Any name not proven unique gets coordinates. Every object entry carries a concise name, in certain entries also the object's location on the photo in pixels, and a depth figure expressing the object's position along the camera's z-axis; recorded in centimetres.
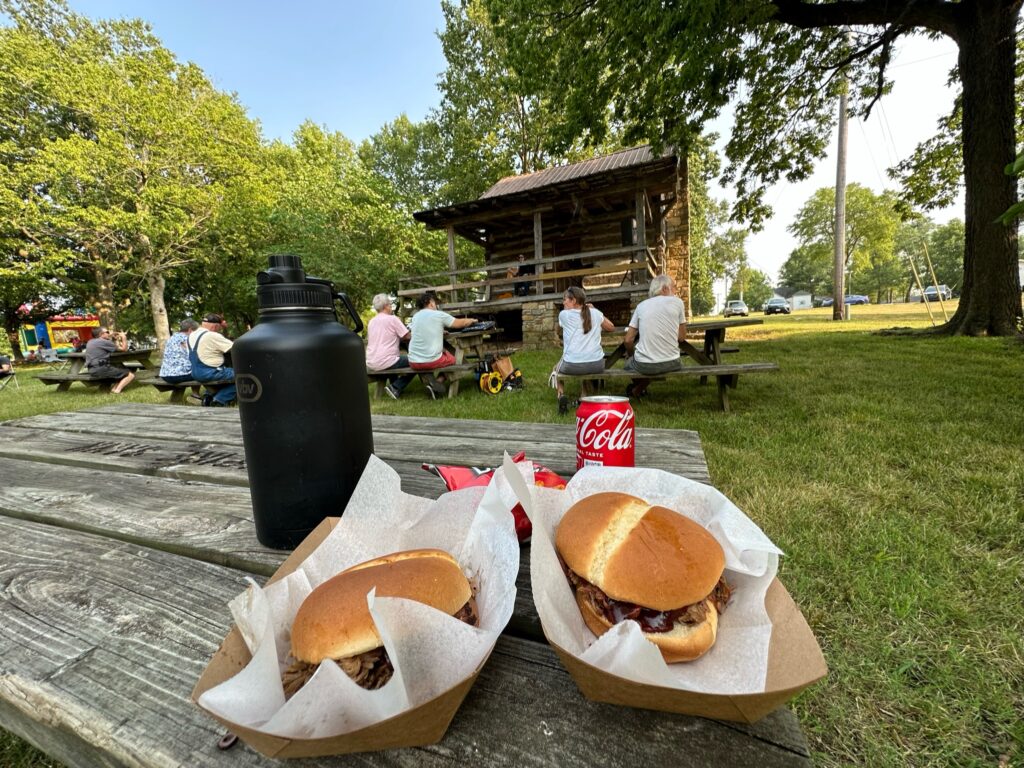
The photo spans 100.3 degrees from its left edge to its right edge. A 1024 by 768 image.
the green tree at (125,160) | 1633
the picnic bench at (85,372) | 873
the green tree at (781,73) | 759
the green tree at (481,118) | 1969
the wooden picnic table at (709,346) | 563
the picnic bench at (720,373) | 458
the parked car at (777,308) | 4158
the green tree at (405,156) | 2888
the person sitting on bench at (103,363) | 886
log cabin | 1077
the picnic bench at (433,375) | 649
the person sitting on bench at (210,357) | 673
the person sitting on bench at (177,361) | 707
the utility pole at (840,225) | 1806
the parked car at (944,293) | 5319
